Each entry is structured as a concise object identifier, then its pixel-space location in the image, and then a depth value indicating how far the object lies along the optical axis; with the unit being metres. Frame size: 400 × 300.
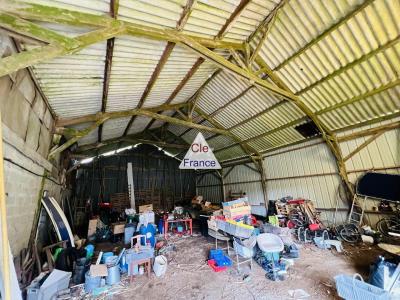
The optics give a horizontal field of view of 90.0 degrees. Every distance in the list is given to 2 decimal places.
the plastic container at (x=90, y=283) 4.33
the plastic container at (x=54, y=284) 3.79
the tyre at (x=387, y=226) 6.23
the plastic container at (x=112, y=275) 4.63
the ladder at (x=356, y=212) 7.29
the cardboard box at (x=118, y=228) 8.69
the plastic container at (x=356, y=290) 2.75
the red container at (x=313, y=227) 7.26
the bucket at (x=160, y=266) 5.06
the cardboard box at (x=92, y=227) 8.96
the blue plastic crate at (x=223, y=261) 5.37
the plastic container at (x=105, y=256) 5.10
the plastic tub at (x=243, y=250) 4.98
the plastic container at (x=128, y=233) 7.95
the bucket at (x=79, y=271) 4.65
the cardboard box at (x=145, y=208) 11.30
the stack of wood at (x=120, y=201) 13.80
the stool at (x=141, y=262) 4.90
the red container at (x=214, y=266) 5.18
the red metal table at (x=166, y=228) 8.61
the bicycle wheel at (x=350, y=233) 6.79
